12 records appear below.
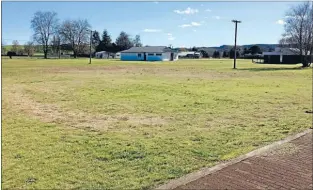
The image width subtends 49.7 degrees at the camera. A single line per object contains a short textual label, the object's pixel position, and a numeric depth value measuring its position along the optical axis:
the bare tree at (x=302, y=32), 51.84
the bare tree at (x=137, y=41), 125.00
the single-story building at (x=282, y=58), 70.44
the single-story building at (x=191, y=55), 116.94
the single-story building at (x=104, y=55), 107.11
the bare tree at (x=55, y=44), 99.00
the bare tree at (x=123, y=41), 119.31
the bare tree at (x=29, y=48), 102.12
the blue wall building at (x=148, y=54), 86.19
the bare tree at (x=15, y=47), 101.75
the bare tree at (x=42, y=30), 91.91
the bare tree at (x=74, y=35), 94.75
